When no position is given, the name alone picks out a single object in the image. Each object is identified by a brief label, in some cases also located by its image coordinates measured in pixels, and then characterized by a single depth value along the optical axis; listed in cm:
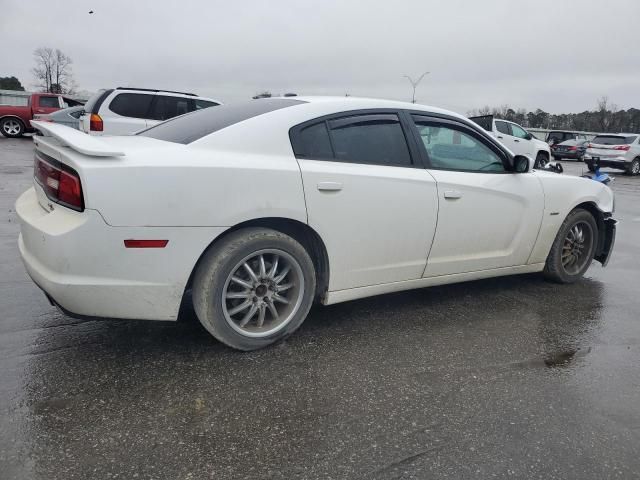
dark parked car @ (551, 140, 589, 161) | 2862
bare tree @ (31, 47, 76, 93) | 6400
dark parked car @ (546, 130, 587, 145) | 3089
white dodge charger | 262
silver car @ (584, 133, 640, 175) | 2078
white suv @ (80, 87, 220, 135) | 1070
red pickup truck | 2028
